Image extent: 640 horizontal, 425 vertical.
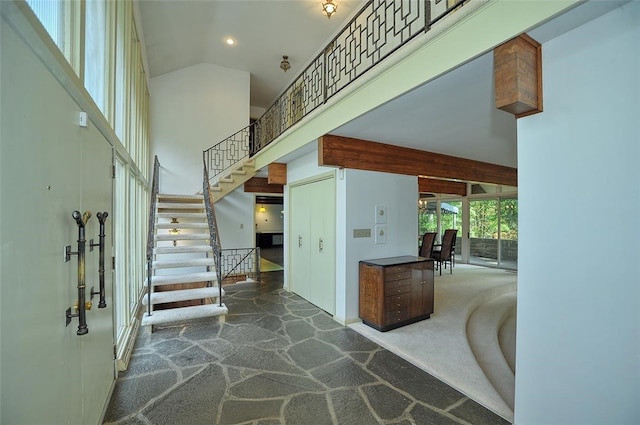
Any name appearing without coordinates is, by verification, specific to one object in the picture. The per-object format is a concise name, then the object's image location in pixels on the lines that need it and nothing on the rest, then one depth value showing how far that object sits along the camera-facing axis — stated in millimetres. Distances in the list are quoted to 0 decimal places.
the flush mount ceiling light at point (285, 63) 8019
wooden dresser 4145
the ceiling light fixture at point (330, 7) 5578
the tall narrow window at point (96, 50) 2480
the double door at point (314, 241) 4879
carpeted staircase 4199
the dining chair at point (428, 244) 8070
